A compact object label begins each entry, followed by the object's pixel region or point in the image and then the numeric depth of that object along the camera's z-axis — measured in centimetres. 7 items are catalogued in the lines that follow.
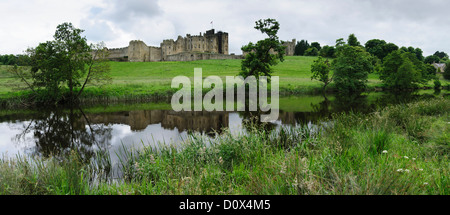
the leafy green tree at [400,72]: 4222
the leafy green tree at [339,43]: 4045
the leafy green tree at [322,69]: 3678
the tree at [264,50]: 2881
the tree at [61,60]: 2562
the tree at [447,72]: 6203
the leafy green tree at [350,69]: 3706
